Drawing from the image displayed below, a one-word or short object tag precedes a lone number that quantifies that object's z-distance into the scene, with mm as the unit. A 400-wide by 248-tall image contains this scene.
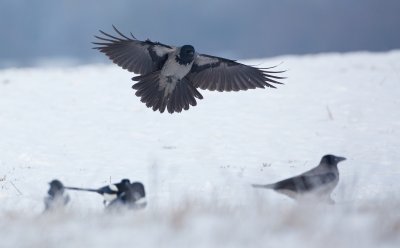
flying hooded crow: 21906
